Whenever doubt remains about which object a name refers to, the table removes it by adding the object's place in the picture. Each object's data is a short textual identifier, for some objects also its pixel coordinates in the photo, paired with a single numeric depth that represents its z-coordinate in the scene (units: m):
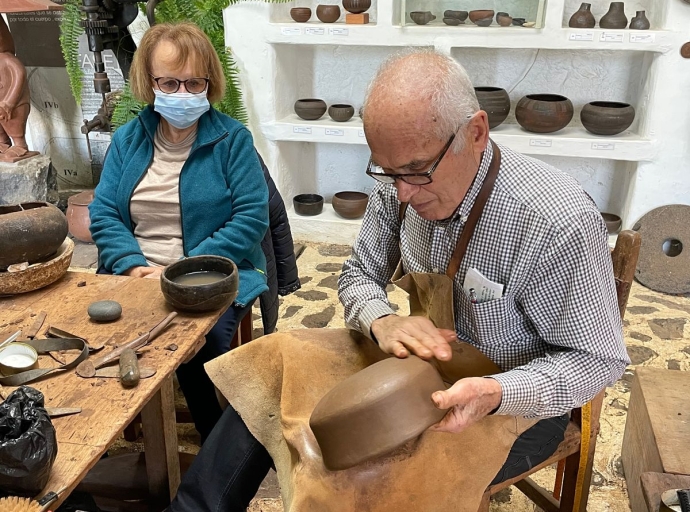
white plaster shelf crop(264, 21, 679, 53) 3.71
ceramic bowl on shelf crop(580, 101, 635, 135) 3.90
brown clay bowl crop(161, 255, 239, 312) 1.73
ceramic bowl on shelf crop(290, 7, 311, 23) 4.23
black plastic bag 1.10
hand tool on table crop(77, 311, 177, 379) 1.50
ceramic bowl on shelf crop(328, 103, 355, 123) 4.36
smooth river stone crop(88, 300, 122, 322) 1.73
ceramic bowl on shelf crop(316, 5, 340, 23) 4.19
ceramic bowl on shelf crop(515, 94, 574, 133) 3.92
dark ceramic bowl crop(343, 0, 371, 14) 4.08
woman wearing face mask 2.29
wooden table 1.28
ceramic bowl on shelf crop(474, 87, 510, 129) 4.00
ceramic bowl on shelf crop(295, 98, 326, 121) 4.37
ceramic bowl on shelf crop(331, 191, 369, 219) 4.50
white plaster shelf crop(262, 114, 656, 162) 3.91
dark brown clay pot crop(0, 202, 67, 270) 1.77
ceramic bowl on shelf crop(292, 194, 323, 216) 4.59
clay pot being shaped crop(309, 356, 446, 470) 1.32
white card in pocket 1.54
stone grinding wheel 3.88
